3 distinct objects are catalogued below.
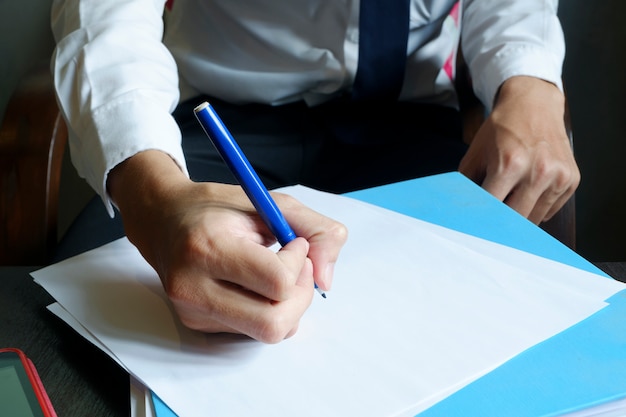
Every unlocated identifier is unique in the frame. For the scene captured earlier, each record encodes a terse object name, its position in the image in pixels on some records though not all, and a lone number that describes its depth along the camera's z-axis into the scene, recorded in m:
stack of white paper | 0.39
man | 0.43
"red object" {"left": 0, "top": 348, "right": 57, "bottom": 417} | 0.38
